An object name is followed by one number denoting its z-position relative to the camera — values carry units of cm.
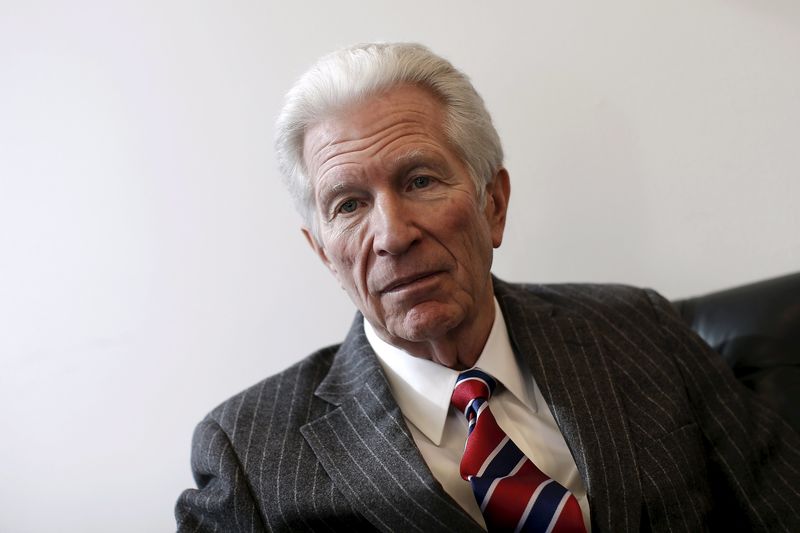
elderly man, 137
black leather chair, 162
